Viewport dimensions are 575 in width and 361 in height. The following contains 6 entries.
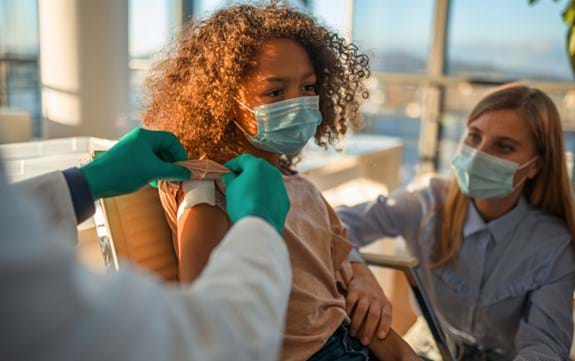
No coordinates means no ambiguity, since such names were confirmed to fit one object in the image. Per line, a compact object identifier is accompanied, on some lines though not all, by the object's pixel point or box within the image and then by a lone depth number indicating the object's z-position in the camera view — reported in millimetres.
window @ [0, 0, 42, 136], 3587
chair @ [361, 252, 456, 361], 1762
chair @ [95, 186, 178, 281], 1319
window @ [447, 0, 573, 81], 4848
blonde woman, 1766
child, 1362
